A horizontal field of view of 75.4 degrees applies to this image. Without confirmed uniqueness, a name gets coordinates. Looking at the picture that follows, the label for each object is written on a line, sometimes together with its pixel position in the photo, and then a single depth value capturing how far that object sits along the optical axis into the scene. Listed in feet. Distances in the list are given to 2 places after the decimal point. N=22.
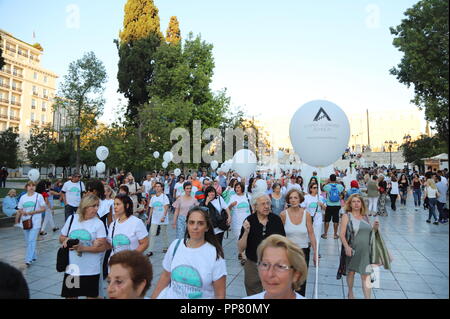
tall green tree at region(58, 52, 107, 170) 89.35
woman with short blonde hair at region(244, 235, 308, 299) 5.93
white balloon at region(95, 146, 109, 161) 46.55
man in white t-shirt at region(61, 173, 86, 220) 25.81
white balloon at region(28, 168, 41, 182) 31.63
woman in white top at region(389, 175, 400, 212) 47.78
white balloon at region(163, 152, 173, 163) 61.82
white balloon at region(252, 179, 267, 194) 33.09
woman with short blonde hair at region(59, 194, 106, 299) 10.34
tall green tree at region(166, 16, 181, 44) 102.83
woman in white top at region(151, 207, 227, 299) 7.59
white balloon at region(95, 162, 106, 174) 56.70
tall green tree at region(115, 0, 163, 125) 93.81
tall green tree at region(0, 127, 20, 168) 100.73
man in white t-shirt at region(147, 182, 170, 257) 22.75
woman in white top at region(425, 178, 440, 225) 34.22
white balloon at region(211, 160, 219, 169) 72.38
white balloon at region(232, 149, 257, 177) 33.68
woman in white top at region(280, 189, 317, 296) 13.11
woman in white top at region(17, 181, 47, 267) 19.51
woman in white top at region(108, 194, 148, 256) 11.27
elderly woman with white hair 11.03
